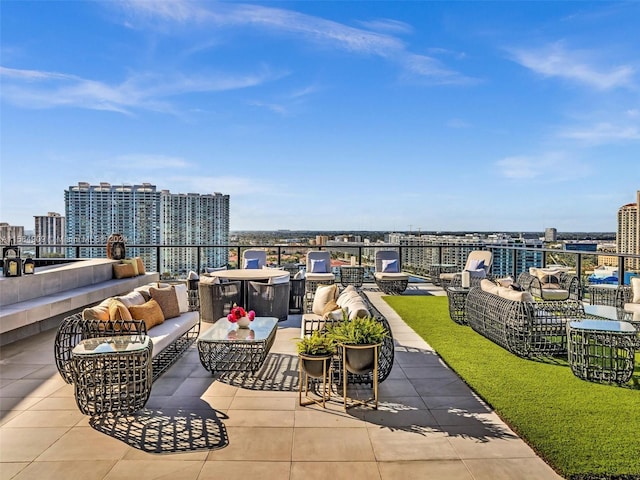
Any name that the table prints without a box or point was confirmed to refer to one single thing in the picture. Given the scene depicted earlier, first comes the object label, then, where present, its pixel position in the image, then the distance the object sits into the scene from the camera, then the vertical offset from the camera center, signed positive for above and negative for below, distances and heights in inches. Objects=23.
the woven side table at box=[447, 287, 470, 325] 254.4 -41.2
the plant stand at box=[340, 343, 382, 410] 129.8 -41.4
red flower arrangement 174.6 -33.0
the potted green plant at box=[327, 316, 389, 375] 130.4 -33.2
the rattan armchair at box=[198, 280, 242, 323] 249.4 -37.4
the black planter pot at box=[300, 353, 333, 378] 130.0 -39.5
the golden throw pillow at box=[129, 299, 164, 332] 169.9 -32.0
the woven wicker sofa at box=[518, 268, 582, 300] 303.3 -36.3
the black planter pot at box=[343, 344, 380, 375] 130.2 -37.9
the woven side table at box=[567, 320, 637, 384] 152.3 -41.0
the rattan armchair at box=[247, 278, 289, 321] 253.8 -37.5
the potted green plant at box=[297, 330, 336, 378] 130.6 -36.7
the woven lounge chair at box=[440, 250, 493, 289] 358.9 -26.3
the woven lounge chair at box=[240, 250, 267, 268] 369.4 -20.9
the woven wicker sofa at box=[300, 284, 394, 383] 145.6 -35.1
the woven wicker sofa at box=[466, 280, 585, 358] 184.5 -38.1
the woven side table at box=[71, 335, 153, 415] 122.0 -41.8
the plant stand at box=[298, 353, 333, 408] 130.3 -42.4
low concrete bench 203.3 -33.6
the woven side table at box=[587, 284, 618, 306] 253.3 -35.7
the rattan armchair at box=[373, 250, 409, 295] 372.8 -34.6
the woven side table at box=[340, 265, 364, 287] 405.4 -38.0
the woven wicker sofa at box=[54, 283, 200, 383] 141.3 -35.6
